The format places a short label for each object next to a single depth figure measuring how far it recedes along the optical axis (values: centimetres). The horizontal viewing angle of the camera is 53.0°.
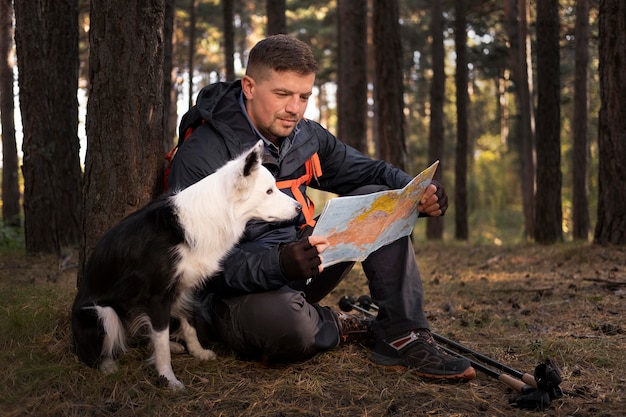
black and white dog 373
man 398
